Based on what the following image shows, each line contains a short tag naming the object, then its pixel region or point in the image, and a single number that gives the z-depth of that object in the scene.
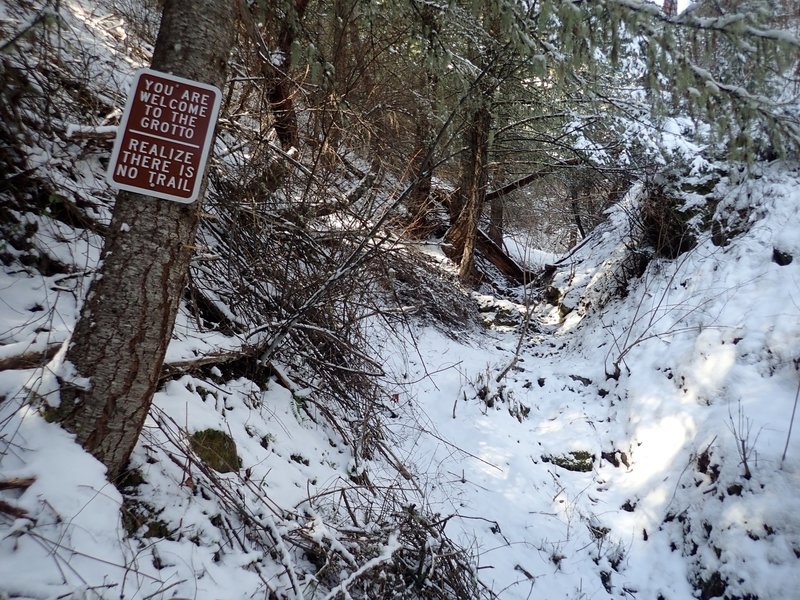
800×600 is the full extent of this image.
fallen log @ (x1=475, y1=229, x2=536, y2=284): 10.69
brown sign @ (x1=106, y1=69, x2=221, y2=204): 1.70
